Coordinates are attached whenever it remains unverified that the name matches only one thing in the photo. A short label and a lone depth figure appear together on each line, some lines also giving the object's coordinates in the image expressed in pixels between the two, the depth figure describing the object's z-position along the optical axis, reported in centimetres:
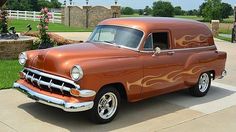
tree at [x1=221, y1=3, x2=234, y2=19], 5702
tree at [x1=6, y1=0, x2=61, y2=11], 5928
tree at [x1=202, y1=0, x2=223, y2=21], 5434
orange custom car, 610
